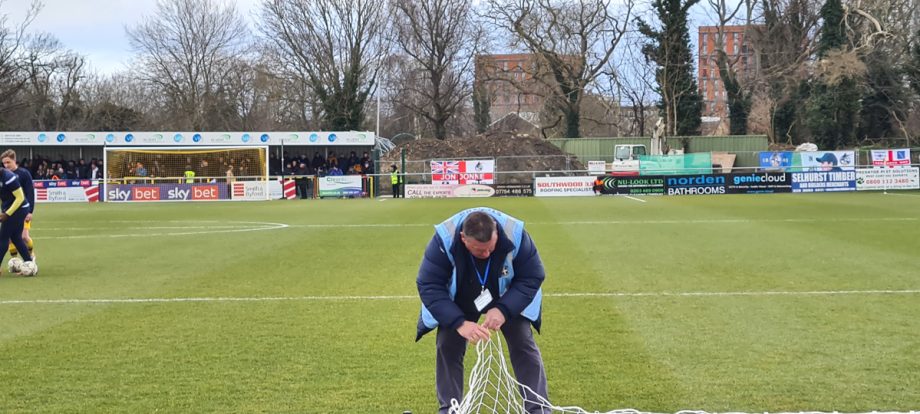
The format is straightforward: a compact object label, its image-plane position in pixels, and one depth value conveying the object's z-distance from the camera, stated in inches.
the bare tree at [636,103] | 2534.4
